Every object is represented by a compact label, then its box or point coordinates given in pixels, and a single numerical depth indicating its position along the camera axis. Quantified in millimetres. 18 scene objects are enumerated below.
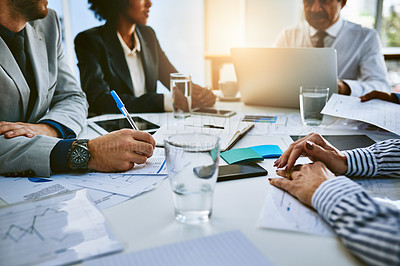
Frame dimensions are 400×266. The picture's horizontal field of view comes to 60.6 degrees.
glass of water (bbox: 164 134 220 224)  593
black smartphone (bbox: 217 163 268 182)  797
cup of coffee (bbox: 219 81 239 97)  1868
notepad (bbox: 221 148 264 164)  888
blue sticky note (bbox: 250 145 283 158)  940
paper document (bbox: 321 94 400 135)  1137
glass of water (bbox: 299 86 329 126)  1287
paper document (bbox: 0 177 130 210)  695
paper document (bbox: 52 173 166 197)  743
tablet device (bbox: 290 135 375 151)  1026
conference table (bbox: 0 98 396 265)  514
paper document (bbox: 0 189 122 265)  508
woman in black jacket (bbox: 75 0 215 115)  1635
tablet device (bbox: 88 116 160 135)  1230
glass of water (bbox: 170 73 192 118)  1442
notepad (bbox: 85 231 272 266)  491
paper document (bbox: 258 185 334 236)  580
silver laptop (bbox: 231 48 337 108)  1435
